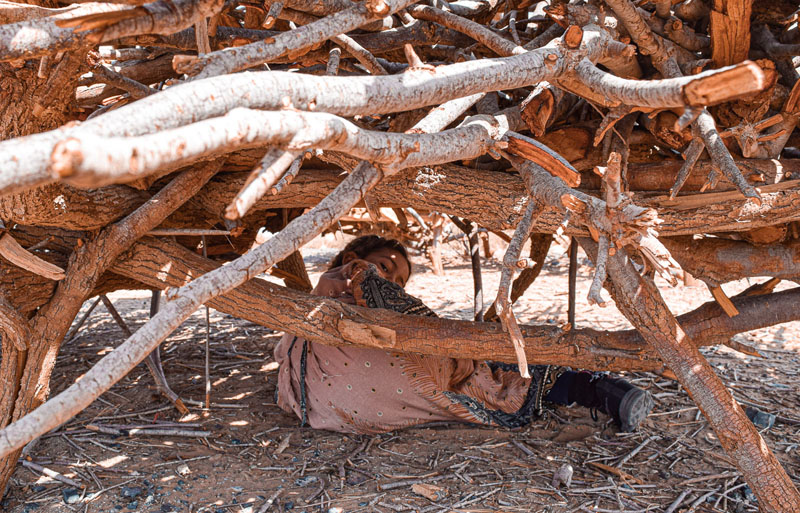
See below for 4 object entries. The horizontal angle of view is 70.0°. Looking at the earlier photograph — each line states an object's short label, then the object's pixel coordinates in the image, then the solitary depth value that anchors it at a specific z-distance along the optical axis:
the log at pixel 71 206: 2.42
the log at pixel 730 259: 2.78
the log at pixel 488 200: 2.43
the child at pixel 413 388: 3.57
